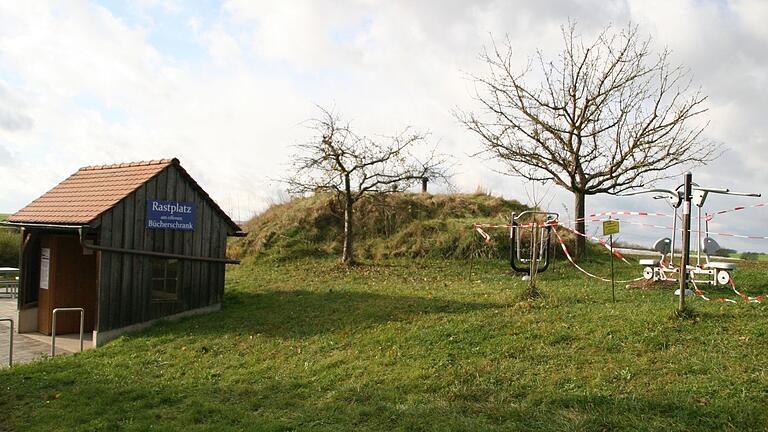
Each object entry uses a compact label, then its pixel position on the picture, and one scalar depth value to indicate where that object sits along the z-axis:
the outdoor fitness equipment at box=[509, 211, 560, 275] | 11.60
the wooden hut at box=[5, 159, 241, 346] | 11.83
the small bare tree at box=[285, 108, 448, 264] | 18.45
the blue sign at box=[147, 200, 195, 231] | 12.62
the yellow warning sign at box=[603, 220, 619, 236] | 10.82
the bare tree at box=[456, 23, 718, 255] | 16.72
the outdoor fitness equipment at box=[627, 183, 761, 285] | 9.77
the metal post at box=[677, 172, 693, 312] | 8.20
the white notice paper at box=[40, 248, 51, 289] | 13.17
